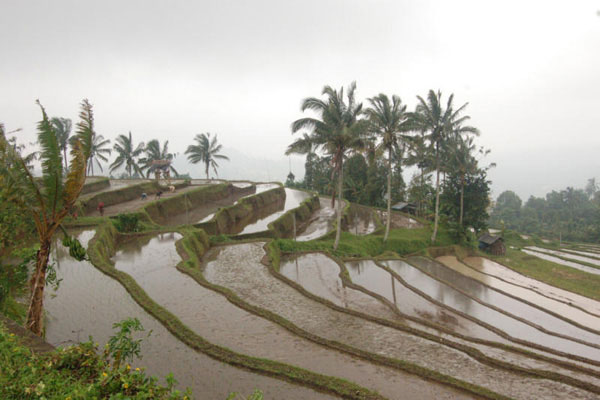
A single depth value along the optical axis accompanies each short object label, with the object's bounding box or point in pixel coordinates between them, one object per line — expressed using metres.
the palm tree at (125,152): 37.47
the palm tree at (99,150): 36.19
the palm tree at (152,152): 37.53
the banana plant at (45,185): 6.09
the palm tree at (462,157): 27.73
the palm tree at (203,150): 42.25
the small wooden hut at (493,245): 31.69
